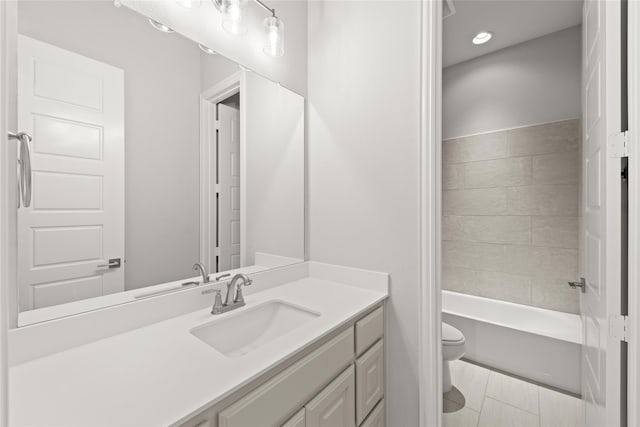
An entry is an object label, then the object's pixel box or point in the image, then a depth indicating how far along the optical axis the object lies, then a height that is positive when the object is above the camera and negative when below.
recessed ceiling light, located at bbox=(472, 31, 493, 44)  2.30 +1.47
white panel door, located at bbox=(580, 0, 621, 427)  0.98 -0.02
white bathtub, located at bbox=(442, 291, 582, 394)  1.88 -0.92
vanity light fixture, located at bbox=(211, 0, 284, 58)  1.23 +0.88
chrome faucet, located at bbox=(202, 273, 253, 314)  1.12 -0.35
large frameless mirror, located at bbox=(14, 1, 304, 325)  0.80 +0.19
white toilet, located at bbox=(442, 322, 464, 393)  1.81 -0.89
